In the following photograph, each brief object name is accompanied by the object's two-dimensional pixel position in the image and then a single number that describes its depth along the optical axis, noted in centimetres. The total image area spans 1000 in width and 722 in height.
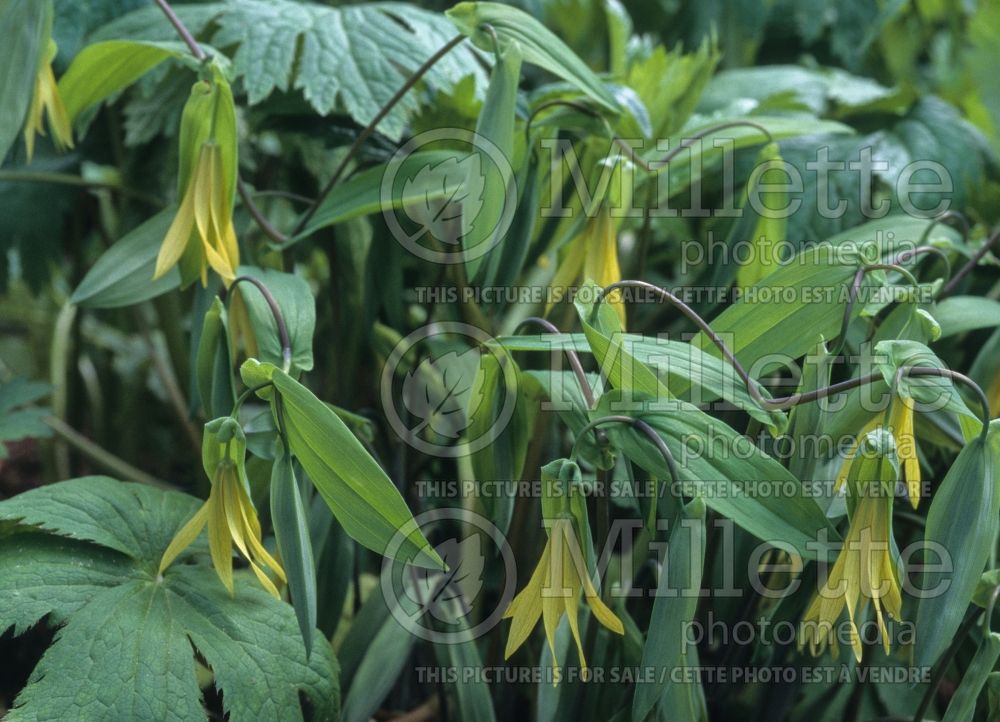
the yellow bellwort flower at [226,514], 59
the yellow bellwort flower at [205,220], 63
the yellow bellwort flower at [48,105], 65
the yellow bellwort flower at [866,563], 57
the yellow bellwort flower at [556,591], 58
